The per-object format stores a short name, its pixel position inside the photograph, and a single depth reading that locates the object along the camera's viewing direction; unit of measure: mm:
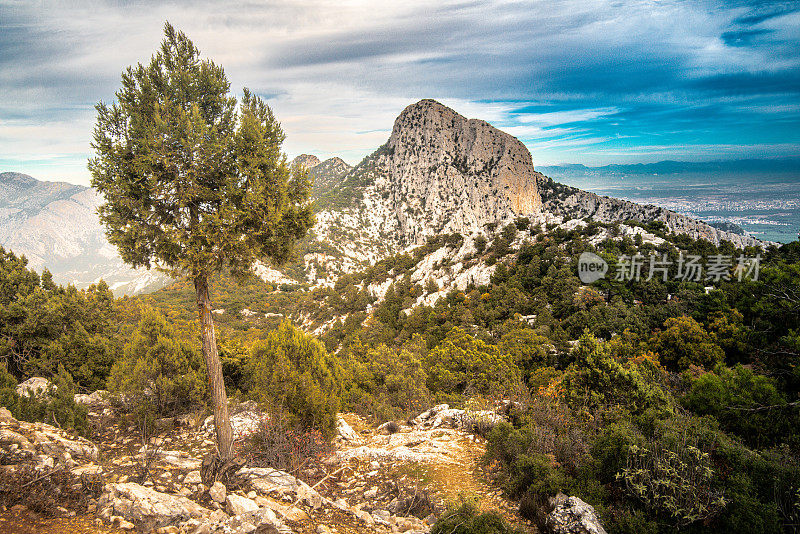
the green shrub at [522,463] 5825
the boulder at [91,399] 9770
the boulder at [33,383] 10018
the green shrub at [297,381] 7414
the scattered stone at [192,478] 5820
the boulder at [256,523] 4434
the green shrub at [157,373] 8883
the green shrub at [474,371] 12840
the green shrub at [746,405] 7723
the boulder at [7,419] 5911
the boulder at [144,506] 4414
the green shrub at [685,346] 13781
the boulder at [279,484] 5684
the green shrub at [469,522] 4480
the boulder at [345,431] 9086
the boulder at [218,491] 5312
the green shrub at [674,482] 4820
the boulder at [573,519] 4816
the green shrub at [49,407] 7055
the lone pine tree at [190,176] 5598
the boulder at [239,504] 4973
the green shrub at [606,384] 8594
